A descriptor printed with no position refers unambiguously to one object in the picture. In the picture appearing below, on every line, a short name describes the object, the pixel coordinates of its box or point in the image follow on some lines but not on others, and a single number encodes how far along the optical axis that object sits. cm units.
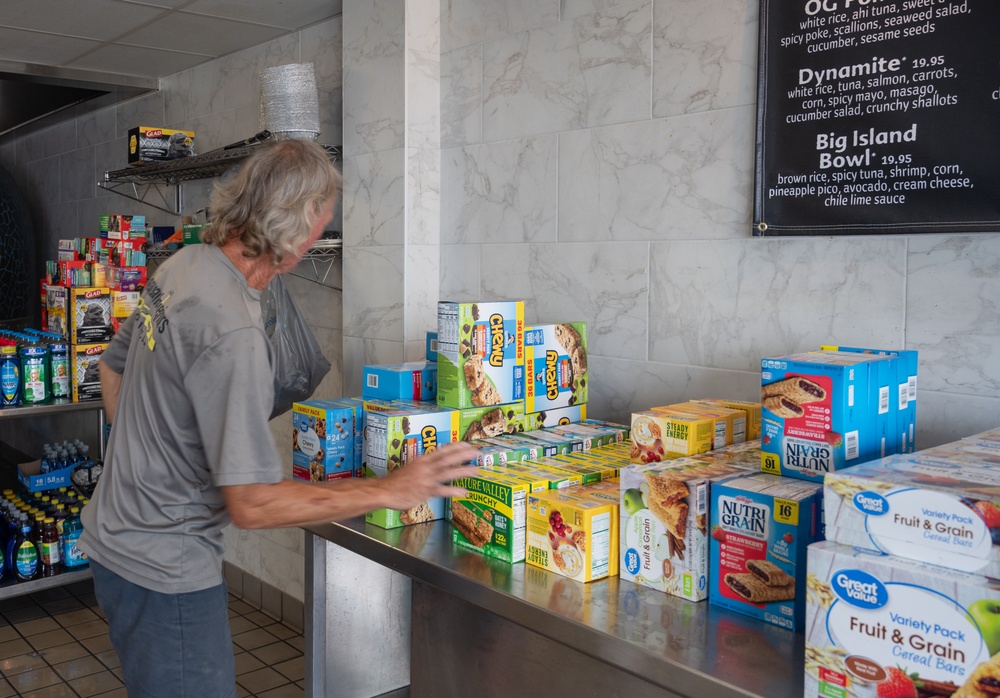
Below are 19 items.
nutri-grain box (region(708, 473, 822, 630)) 133
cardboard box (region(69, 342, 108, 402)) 361
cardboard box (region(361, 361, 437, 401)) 214
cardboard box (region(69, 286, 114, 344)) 357
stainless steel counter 132
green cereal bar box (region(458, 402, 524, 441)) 202
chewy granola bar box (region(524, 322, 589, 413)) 214
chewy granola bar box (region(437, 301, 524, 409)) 197
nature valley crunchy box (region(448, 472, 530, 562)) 169
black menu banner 165
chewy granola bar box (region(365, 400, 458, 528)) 192
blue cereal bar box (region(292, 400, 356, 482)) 204
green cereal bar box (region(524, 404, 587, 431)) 216
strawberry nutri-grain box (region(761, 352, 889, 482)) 141
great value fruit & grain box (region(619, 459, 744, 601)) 146
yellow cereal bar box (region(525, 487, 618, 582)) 158
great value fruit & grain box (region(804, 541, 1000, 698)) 100
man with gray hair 148
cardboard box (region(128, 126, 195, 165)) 398
